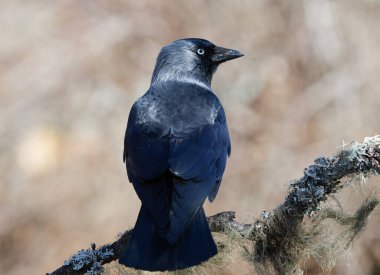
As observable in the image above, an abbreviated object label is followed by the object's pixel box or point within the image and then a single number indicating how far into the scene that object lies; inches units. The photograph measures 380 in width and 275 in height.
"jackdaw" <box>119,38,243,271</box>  311.9
